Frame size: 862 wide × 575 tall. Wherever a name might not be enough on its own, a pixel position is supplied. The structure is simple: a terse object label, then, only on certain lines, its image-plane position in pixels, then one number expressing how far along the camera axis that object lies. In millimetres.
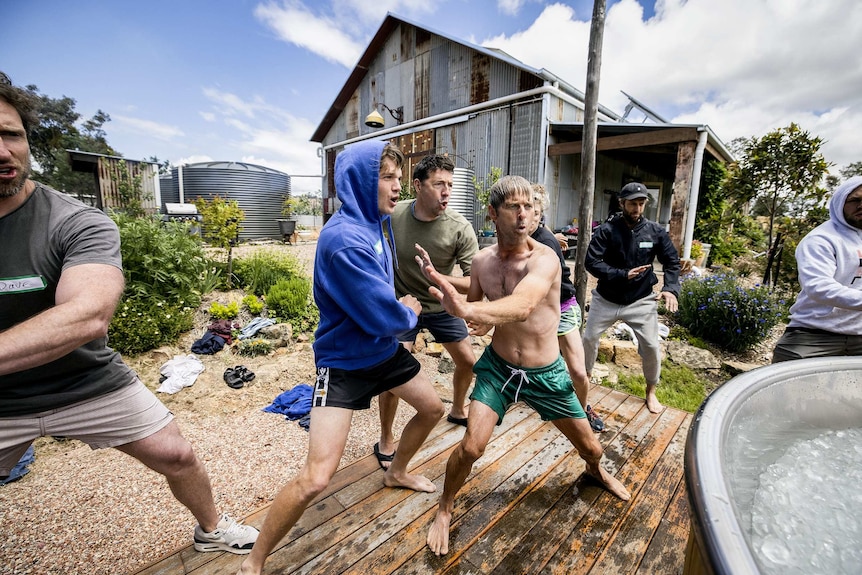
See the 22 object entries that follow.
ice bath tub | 832
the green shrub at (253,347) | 4887
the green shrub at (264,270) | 6383
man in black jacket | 3244
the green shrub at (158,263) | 5082
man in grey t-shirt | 1232
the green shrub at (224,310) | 5281
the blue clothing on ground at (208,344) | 4773
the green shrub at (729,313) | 5344
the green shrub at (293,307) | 5570
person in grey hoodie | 2379
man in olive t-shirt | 2799
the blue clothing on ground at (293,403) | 3771
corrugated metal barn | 8492
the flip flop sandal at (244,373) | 4307
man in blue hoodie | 1626
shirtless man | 1883
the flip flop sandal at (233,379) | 4176
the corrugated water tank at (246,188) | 14609
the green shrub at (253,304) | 5555
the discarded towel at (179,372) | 4039
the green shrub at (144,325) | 4387
